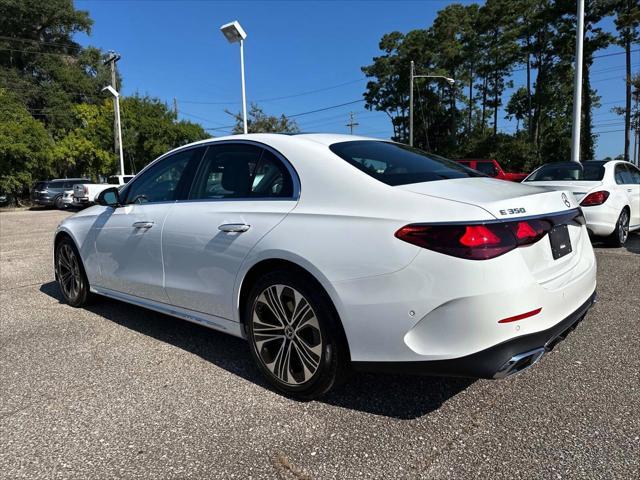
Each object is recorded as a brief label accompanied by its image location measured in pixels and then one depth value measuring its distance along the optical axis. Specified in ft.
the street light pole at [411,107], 92.49
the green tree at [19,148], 80.74
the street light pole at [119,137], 93.21
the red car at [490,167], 51.52
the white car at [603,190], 23.16
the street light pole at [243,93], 52.54
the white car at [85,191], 68.54
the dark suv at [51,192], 77.56
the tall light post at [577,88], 40.65
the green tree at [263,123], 151.75
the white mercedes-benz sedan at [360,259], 7.29
